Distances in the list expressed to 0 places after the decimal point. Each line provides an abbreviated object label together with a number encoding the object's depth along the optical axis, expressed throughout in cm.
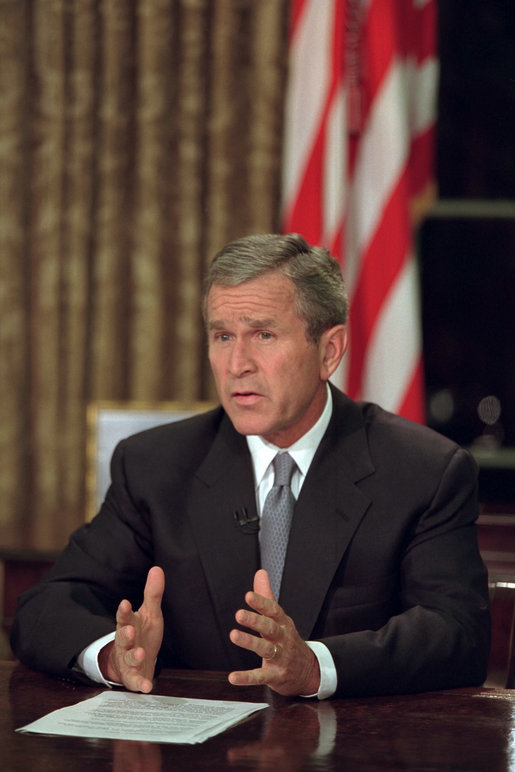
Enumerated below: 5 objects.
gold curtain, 884
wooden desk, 307
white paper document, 330
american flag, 815
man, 455
